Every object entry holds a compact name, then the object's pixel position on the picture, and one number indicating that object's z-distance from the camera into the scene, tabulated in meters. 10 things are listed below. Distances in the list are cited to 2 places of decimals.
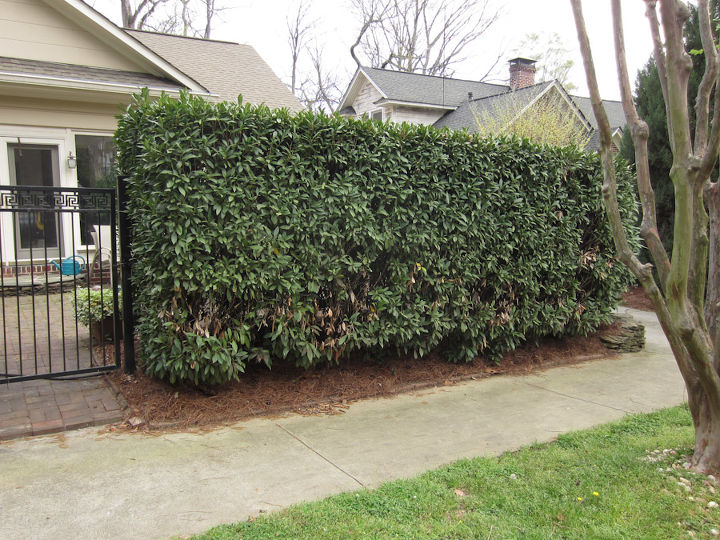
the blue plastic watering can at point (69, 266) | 7.72
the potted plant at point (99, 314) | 6.04
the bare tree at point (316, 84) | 33.22
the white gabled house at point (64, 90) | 8.88
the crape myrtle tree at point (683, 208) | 3.26
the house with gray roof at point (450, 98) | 18.50
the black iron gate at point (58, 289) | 4.85
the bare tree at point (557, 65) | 31.07
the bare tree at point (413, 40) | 30.67
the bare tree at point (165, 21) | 23.55
